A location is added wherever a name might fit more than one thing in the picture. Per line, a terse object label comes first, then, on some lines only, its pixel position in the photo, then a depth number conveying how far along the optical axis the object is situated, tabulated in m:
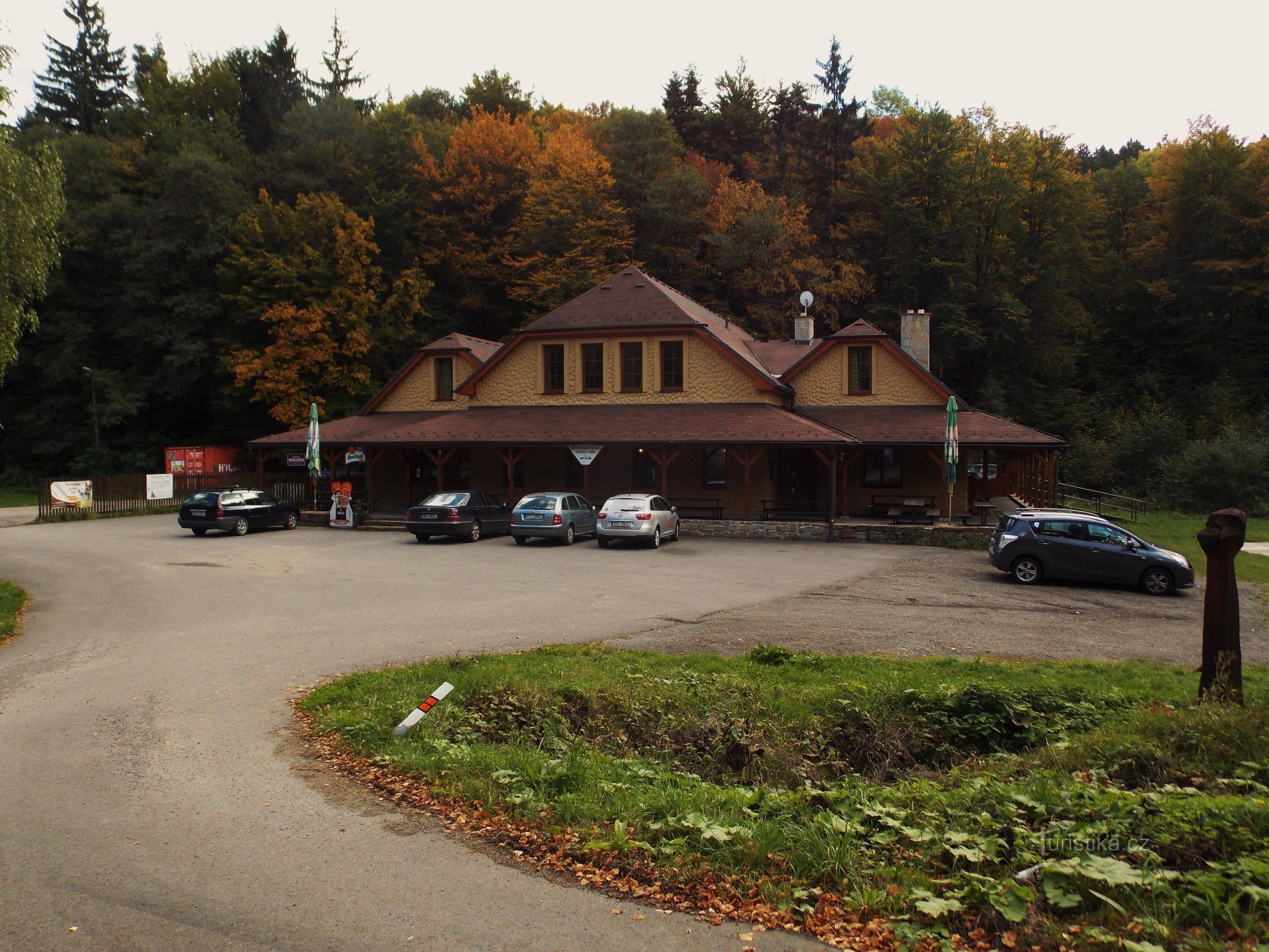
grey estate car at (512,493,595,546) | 24.09
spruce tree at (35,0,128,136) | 56.19
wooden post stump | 7.09
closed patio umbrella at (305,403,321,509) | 30.47
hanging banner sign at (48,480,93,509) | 33.47
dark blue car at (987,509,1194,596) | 16.66
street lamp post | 46.81
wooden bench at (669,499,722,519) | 28.22
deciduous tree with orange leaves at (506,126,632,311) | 46.44
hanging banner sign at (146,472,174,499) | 37.06
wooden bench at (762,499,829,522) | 28.30
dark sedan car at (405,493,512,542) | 25.03
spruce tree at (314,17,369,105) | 65.81
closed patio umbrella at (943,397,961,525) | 24.70
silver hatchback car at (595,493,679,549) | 23.30
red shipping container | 43.56
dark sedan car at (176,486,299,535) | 26.44
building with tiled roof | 28.42
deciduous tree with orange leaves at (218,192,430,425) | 44.12
